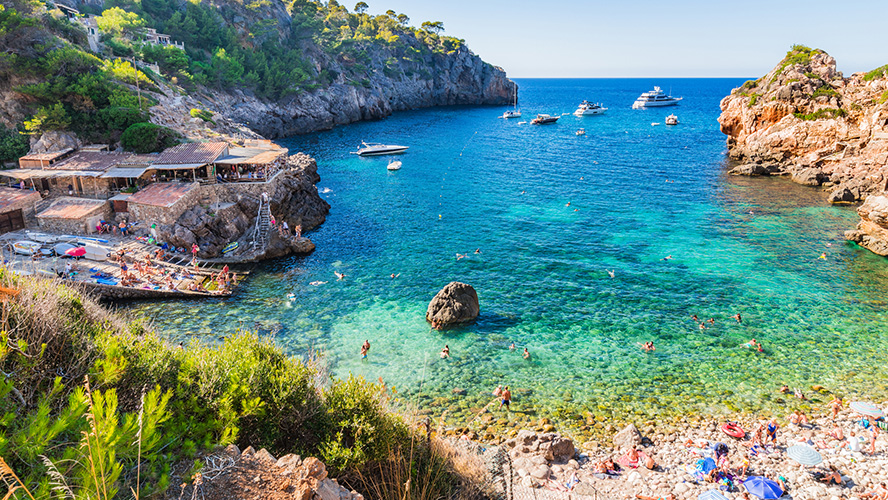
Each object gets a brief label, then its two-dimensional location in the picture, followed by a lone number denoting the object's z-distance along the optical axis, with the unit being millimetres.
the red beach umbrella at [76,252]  35125
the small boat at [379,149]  83000
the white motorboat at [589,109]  142112
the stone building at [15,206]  37875
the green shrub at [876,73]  59625
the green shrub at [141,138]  49438
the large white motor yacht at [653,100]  161750
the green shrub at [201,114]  66188
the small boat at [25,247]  34250
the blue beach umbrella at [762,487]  18234
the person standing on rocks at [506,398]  24464
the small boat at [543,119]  125319
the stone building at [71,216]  38375
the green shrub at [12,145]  45125
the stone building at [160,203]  39875
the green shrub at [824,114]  62281
